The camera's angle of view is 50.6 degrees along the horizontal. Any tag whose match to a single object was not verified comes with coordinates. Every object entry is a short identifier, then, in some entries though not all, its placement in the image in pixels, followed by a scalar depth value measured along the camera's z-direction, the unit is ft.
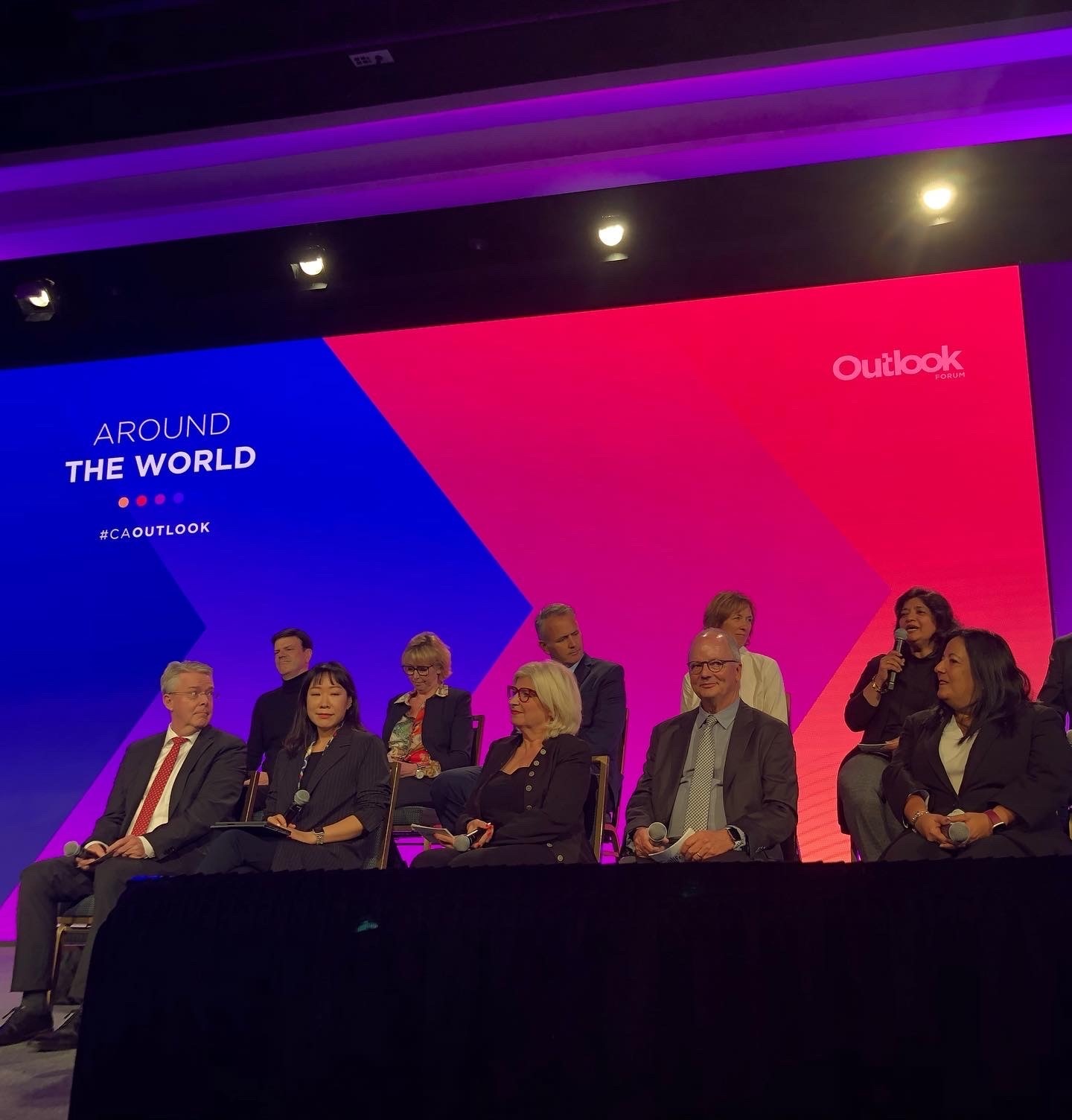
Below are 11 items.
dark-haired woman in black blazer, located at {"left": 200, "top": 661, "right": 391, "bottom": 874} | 12.14
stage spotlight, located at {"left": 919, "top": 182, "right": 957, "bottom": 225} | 16.79
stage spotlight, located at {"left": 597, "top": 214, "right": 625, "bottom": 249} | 17.75
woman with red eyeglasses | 11.05
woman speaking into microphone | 12.71
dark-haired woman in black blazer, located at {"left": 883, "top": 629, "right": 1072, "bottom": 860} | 9.75
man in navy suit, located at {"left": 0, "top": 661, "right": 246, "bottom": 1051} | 11.60
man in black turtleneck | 16.47
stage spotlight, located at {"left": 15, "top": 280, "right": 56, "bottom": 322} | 19.44
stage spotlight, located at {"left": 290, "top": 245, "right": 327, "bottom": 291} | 18.65
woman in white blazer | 14.02
